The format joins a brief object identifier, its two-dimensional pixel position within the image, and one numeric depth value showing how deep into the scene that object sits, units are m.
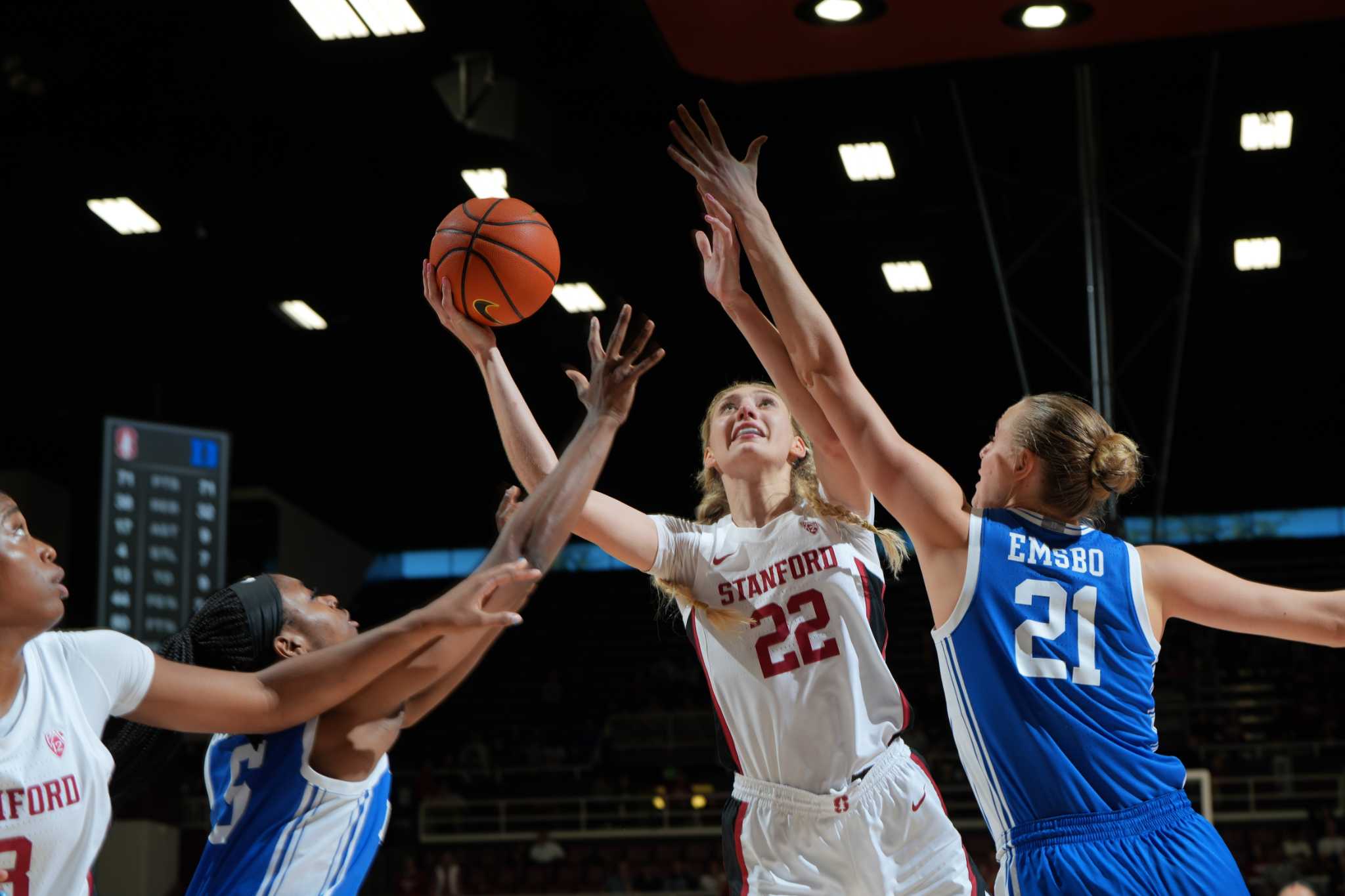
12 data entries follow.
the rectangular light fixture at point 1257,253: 14.15
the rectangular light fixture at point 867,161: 11.72
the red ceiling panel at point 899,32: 7.13
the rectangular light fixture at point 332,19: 8.90
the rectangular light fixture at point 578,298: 14.02
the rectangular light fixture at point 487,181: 11.36
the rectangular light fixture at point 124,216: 11.95
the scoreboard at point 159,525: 9.62
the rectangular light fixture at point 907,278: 14.70
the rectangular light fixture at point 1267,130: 11.33
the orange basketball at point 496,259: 4.46
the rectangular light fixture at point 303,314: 15.12
